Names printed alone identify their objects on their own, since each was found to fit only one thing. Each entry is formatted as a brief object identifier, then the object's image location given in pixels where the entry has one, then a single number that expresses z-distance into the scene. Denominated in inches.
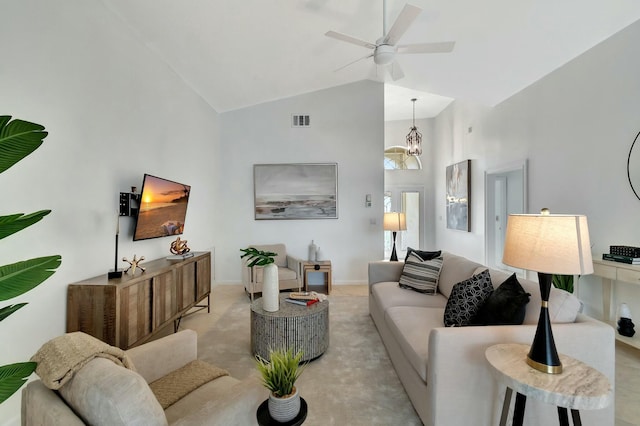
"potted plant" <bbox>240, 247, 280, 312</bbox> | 100.0
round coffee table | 95.2
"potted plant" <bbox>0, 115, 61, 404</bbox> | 32.5
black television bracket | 107.4
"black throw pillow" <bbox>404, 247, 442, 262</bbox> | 131.1
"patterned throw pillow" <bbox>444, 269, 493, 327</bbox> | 77.8
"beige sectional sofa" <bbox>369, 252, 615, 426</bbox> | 60.6
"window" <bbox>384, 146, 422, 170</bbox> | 305.9
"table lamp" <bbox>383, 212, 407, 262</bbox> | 171.5
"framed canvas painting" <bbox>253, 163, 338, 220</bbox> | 208.1
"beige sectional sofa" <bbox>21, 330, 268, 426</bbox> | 35.8
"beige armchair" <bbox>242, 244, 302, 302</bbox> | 163.5
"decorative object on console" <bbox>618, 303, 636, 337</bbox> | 107.3
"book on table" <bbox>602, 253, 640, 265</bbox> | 101.3
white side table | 44.8
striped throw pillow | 120.0
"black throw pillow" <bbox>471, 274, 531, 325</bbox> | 67.8
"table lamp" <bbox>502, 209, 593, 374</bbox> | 50.1
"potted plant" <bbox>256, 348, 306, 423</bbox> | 42.4
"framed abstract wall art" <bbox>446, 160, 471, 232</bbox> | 232.3
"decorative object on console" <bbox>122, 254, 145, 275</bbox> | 94.6
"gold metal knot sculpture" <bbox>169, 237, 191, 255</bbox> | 132.3
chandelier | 244.6
